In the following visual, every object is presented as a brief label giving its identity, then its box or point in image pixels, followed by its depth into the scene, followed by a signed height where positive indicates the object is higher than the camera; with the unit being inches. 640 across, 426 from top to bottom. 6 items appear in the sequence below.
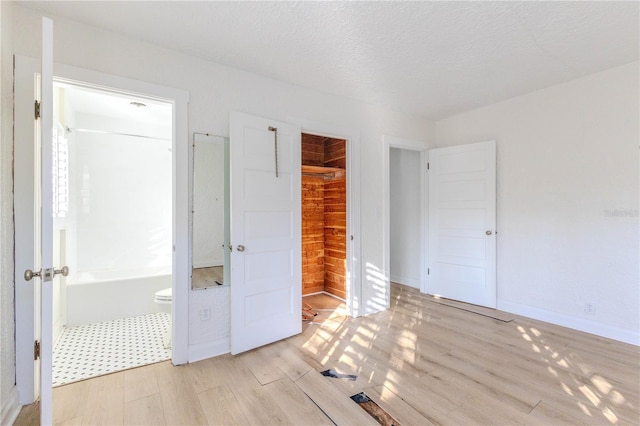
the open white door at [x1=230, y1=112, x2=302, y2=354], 104.1 -6.5
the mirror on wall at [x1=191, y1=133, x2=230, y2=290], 101.1 +0.6
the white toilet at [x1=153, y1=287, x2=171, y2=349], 117.3 -33.3
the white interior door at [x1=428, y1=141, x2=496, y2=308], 150.0 -5.1
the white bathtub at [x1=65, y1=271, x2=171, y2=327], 127.6 -35.6
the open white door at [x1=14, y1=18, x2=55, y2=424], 76.4 -4.2
